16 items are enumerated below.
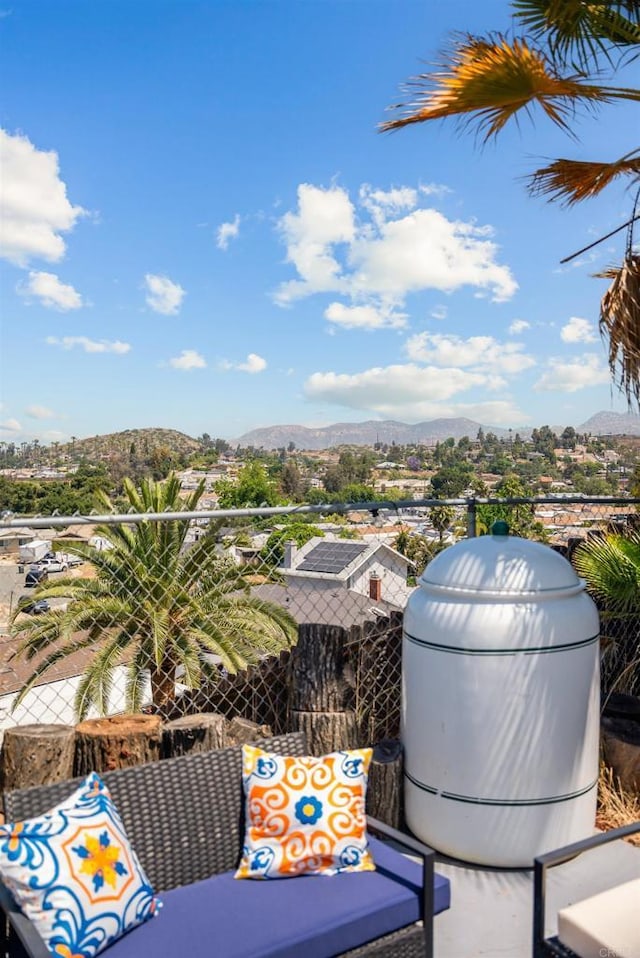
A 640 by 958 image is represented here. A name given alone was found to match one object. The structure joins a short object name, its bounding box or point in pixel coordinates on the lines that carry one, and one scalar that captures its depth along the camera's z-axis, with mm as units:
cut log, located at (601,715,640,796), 3756
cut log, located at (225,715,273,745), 3319
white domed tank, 3070
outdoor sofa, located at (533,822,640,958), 2020
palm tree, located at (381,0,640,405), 3240
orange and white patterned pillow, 2514
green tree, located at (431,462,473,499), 38194
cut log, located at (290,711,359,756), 3488
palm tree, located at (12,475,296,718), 8953
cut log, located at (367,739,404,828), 3359
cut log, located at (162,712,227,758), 3127
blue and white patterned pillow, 2012
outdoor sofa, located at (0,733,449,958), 2115
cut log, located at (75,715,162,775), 2984
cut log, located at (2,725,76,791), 2936
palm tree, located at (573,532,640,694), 4160
